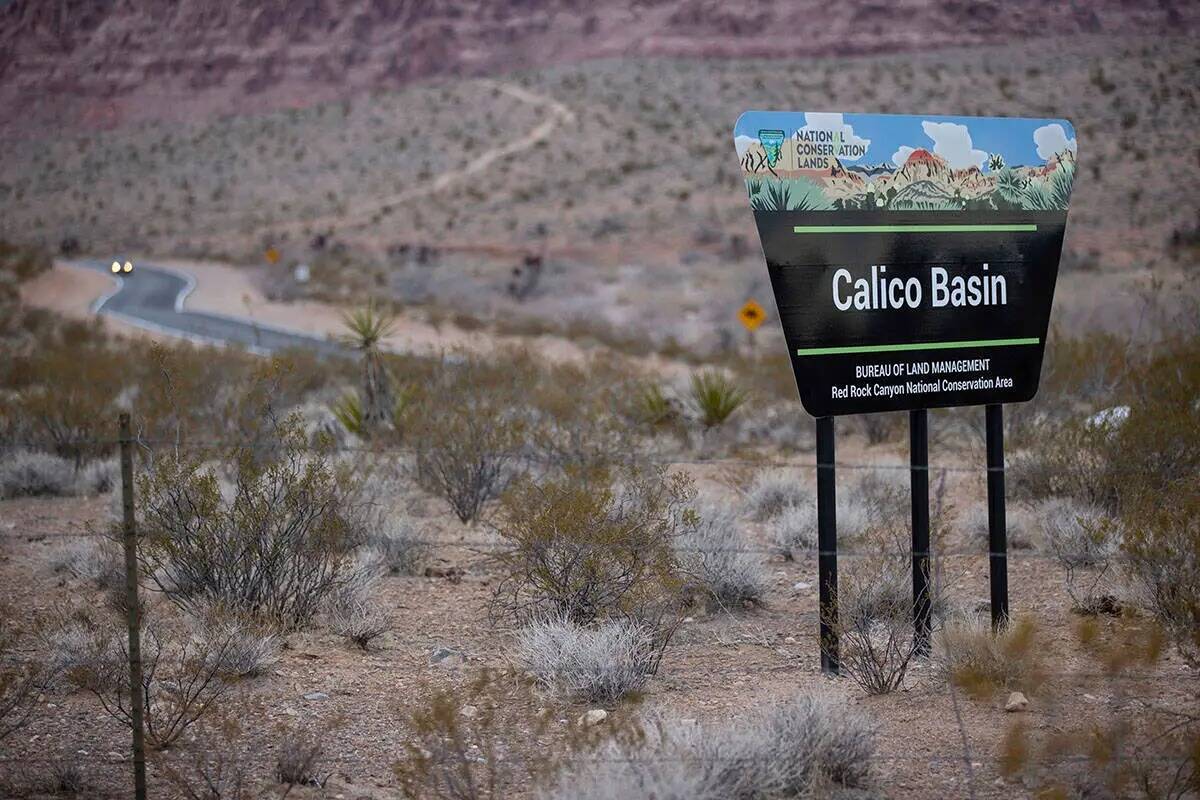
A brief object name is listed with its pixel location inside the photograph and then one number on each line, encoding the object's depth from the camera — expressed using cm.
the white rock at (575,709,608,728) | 1127
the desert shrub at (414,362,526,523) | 2095
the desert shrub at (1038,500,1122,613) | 1483
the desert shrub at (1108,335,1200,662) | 1241
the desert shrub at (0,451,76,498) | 2408
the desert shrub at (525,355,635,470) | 2267
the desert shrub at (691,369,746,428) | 3045
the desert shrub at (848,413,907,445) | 3033
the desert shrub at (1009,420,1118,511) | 1894
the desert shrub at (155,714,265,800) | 931
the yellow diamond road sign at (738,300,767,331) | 4491
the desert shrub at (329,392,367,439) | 2684
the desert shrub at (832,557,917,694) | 1198
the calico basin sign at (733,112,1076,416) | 1189
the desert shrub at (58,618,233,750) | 1093
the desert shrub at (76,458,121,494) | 2441
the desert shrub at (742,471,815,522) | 2192
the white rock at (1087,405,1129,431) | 1942
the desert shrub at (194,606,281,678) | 1225
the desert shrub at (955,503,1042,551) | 1877
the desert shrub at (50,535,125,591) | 1598
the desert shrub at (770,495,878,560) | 1891
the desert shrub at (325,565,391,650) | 1395
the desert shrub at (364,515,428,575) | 1772
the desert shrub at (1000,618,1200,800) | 892
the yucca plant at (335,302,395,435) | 2670
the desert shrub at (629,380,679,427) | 2969
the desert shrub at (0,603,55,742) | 1061
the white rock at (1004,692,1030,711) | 1139
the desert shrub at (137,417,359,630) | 1405
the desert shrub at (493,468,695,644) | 1367
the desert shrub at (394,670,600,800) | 880
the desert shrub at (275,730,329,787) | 991
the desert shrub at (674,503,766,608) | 1549
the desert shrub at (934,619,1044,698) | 1070
